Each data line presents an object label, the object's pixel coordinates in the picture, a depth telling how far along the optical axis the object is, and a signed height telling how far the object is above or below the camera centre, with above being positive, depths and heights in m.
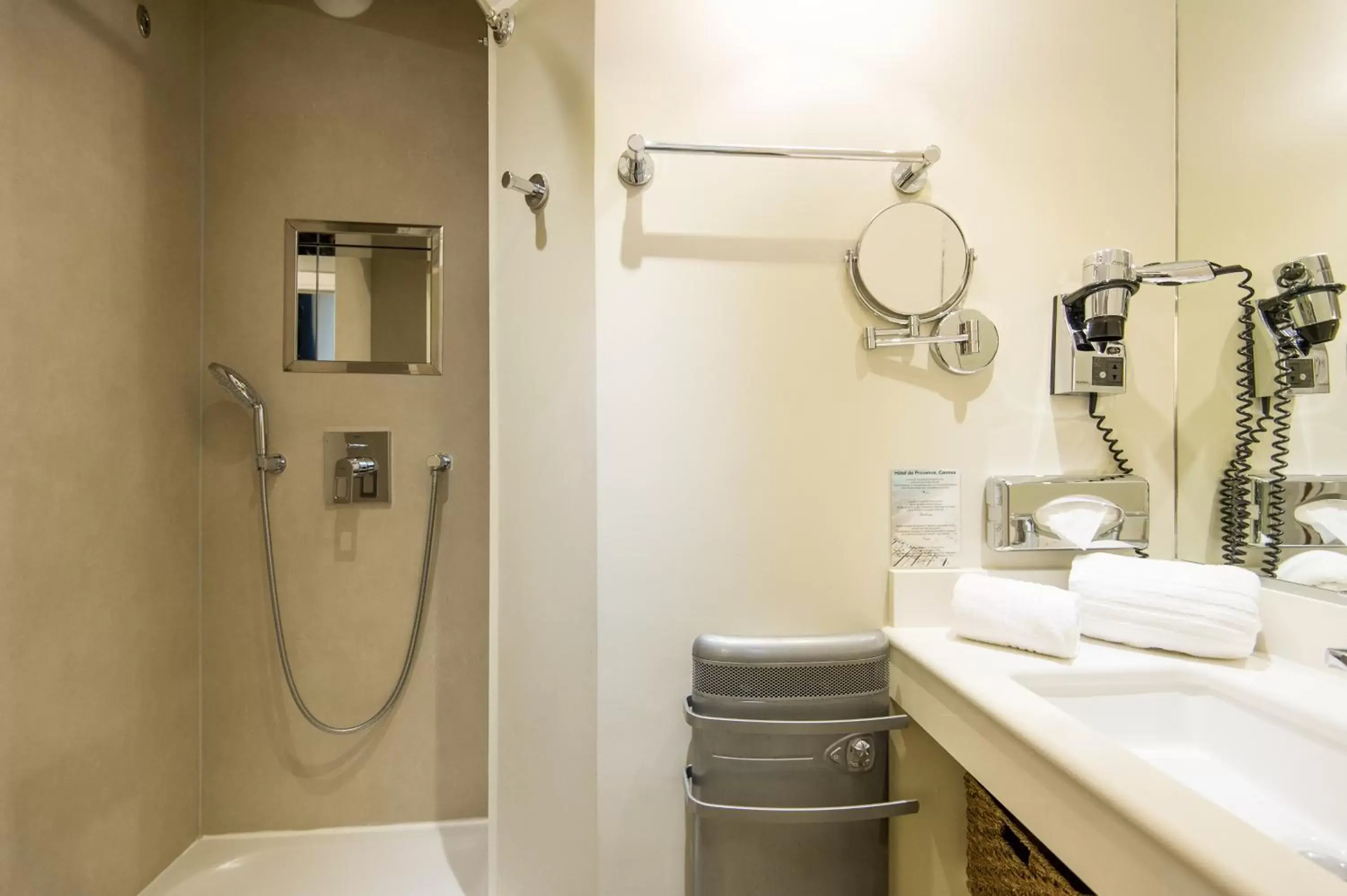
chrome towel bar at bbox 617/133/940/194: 0.94 +0.51
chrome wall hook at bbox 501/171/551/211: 1.01 +0.49
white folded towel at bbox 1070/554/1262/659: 0.84 -0.26
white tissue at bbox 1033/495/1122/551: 1.03 -0.14
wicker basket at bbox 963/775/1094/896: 0.71 -0.60
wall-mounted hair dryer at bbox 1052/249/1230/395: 0.92 +0.24
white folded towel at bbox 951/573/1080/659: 0.85 -0.28
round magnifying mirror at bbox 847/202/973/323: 1.03 +0.35
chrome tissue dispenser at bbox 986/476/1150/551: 1.03 -0.12
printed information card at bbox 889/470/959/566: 1.05 -0.15
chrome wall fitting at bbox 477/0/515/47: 1.06 +0.84
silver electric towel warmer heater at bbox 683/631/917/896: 0.93 -0.55
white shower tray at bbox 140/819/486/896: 1.35 -1.11
